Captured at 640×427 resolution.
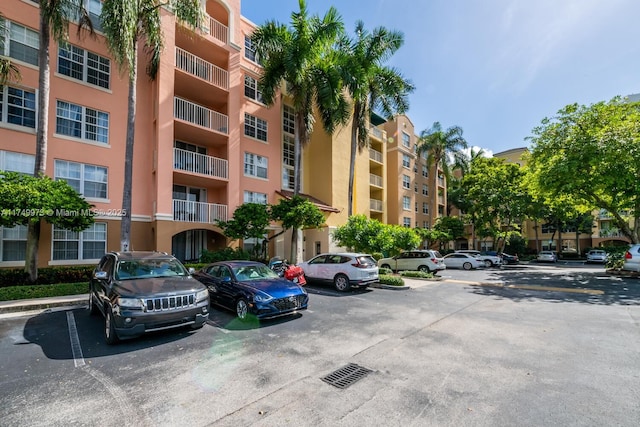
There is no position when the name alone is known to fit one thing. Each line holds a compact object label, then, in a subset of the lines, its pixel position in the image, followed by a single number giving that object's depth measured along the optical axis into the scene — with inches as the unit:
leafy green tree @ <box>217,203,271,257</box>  603.5
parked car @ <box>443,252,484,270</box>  978.7
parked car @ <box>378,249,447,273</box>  762.2
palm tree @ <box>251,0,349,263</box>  665.0
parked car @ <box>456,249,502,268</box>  1036.0
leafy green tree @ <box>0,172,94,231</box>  367.2
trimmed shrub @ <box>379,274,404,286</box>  534.4
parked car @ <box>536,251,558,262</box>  1369.1
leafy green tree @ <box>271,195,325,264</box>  633.6
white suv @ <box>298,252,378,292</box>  476.7
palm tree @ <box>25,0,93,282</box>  428.8
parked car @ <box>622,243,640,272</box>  614.2
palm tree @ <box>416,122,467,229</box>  1337.4
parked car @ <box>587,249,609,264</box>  1273.4
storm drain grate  176.6
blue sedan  297.7
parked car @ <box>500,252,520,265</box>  1177.6
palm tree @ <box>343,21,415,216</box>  746.2
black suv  226.7
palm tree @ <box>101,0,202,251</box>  439.8
